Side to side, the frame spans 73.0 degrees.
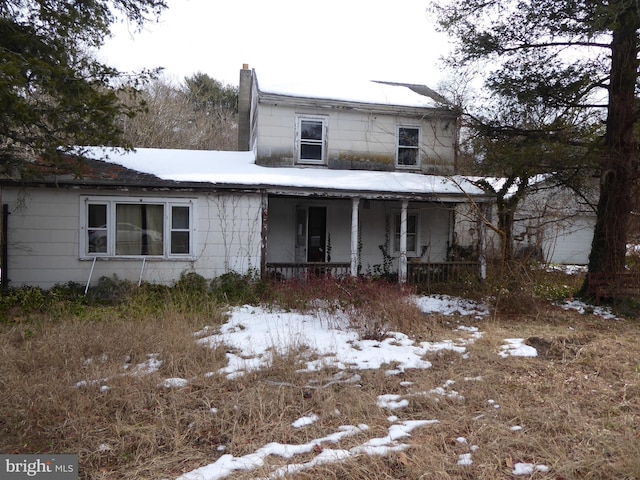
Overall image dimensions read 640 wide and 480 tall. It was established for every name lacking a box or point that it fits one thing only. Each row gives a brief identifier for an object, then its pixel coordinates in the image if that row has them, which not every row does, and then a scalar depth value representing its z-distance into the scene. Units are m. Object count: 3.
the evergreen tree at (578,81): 9.94
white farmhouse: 10.29
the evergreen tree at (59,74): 6.71
